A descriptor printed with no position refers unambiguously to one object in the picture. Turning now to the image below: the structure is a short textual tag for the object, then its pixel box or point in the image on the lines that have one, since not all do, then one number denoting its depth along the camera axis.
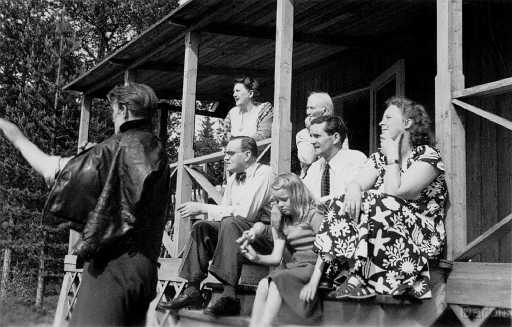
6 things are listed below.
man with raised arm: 3.03
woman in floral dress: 4.28
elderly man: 6.32
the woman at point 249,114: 7.52
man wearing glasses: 5.46
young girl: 4.57
